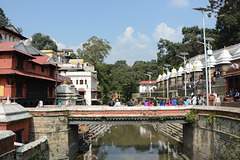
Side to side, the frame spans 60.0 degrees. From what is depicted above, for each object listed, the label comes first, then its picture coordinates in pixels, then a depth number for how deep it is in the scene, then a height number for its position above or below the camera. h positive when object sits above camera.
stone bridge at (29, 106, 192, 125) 19.23 -2.17
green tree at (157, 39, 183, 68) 78.86 +15.14
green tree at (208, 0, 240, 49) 53.22 +17.59
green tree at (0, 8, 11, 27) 59.53 +21.94
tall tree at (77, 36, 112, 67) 59.56 +11.75
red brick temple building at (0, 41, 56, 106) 19.77 +1.59
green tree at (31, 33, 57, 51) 85.99 +20.72
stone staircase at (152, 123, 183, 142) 27.46 -5.99
